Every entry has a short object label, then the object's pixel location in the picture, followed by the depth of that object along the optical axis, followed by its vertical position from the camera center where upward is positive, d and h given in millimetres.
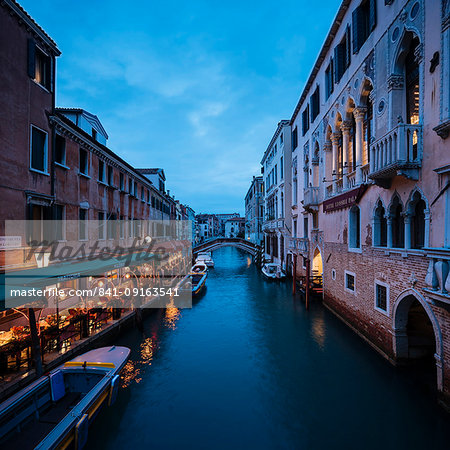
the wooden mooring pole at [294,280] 18941 -3336
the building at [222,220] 129812 +5568
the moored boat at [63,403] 5127 -3657
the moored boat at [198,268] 26445 -3561
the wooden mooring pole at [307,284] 15305 -2857
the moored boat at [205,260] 33938 -3518
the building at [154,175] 27812 +5590
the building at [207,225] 101312 +2225
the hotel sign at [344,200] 10441 +1380
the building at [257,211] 47438 +3692
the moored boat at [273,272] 24250 -3586
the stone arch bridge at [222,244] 39562 -1830
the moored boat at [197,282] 19314 -3839
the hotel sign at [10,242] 7733 -347
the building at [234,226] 100331 +1915
